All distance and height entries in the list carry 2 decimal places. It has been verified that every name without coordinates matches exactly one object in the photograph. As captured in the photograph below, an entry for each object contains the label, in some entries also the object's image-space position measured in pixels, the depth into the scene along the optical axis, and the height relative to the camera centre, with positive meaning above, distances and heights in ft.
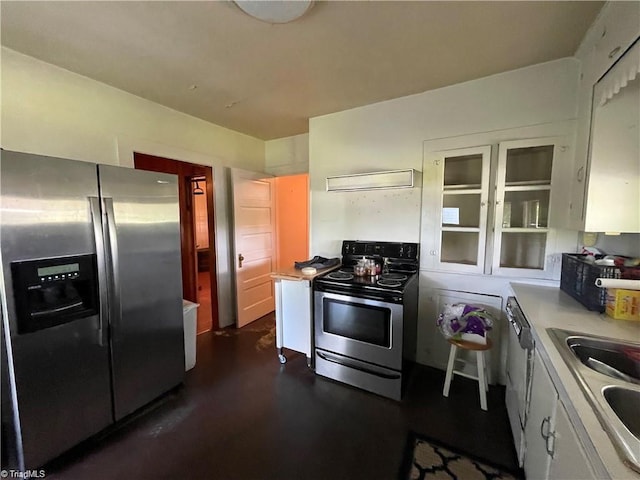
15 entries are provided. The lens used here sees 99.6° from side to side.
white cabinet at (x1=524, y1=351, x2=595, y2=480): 2.64 -2.57
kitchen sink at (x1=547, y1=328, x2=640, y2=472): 2.28 -1.83
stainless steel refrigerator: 4.44 -1.49
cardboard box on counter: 4.43 -1.43
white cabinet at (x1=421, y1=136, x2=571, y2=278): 6.56 +0.29
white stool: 6.26 -3.34
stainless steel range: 6.63 -2.72
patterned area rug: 4.81 -4.58
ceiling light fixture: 4.23 +3.39
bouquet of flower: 6.48 -2.56
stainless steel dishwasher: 4.47 -2.86
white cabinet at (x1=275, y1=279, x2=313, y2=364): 7.83 -2.89
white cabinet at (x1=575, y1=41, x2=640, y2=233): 4.58 +0.97
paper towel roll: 4.04 -0.99
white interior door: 10.75 -1.04
